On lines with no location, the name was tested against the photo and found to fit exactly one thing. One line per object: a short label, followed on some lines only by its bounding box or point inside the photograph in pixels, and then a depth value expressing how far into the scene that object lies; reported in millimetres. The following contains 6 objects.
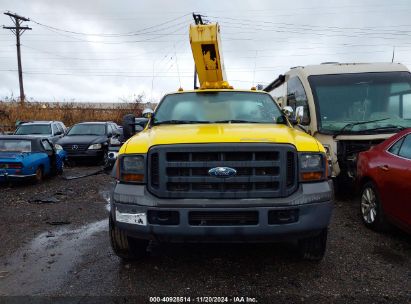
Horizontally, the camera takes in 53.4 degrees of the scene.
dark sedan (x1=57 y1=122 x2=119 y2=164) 14000
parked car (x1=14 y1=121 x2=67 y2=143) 16109
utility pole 33816
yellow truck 3592
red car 4781
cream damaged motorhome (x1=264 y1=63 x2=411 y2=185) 7379
